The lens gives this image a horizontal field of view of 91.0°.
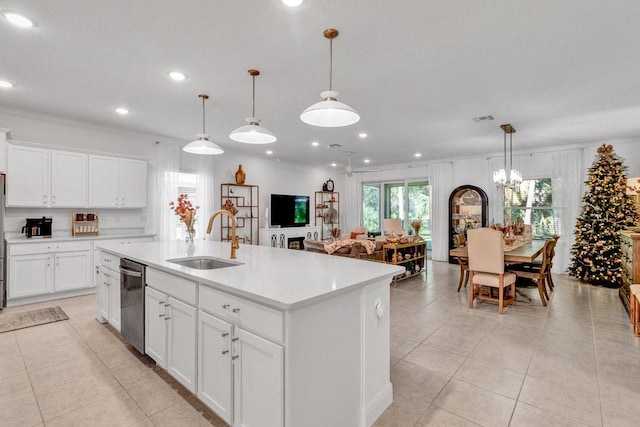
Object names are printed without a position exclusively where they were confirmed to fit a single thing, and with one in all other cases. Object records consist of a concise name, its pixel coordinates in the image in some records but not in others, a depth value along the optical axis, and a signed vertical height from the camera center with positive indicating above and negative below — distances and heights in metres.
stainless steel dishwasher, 2.67 -0.81
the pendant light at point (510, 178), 5.50 +0.63
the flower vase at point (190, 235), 3.52 -0.26
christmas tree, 5.37 -0.12
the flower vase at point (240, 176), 7.24 +0.84
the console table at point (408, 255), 5.67 -0.82
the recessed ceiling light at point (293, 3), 2.10 +1.42
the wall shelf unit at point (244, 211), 7.19 +0.03
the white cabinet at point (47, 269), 4.23 -0.82
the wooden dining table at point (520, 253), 3.93 -0.52
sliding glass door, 8.96 +0.29
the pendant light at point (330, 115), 2.24 +0.75
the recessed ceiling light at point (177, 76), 3.21 +1.42
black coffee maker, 4.57 -0.23
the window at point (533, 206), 6.82 +0.17
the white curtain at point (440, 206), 8.18 +0.19
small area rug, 3.57 -1.30
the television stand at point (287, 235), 7.75 -0.61
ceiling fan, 7.30 +1.39
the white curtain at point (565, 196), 6.36 +0.36
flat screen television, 8.20 +0.06
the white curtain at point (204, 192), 6.65 +0.43
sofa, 5.19 -0.58
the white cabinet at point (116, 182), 5.01 +0.49
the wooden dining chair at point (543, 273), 4.34 -0.83
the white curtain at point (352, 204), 10.09 +0.29
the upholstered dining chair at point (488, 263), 3.97 -0.64
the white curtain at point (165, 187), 5.89 +0.47
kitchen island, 1.53 -0.72
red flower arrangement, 3.45 -0.02
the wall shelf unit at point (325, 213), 9.61 -0.01
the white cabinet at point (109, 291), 3.20 -0.86
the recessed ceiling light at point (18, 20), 2.29 +1.43
